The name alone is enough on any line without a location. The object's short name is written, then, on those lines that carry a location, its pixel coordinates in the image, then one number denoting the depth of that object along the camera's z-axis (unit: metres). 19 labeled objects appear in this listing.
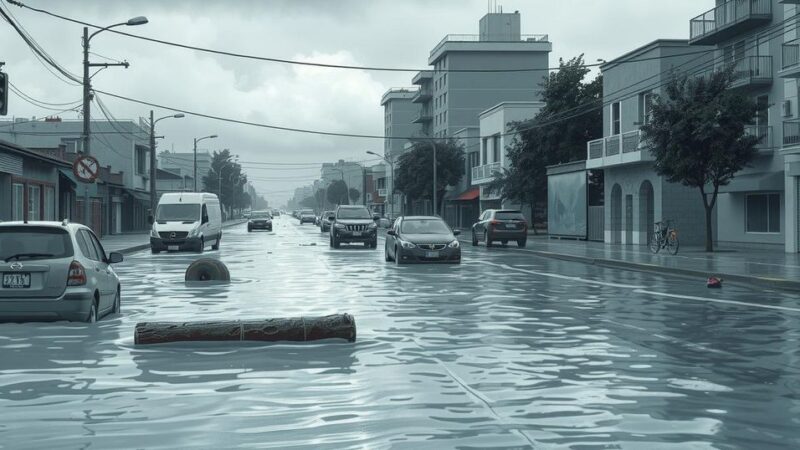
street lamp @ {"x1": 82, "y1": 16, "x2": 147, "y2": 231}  32.97
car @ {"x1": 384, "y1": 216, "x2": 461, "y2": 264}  29.28
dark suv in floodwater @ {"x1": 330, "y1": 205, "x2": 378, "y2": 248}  41.69
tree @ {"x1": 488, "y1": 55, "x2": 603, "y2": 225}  61.88
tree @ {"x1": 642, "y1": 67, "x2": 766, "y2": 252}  34.72
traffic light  14.46
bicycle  35.72
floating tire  22.61
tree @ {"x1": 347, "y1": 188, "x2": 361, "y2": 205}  193.24
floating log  11.34
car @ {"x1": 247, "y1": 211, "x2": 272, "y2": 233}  75.44
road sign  29.17
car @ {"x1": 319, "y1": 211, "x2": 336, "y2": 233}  71.75
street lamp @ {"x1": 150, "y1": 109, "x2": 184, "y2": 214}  53.56
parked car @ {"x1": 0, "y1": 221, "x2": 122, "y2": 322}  12.59
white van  38.00
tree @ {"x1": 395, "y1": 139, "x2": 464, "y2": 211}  85.50
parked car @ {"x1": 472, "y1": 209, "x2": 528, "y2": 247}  44.69
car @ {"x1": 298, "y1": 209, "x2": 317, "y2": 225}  116.16
